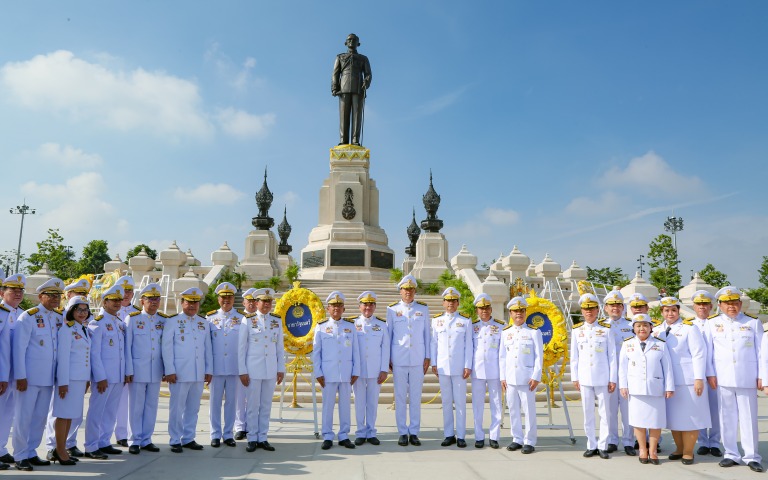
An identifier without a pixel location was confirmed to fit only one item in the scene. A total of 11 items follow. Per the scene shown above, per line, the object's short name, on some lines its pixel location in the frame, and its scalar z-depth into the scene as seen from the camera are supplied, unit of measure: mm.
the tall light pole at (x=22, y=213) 45656
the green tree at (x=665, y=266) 41531
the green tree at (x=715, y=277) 37312
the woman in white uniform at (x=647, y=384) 6336
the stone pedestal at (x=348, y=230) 22031
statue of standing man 24359
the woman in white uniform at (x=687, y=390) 6418
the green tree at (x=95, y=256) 51506
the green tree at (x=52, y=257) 41500
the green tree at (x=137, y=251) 58906
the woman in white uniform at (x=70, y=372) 6062
